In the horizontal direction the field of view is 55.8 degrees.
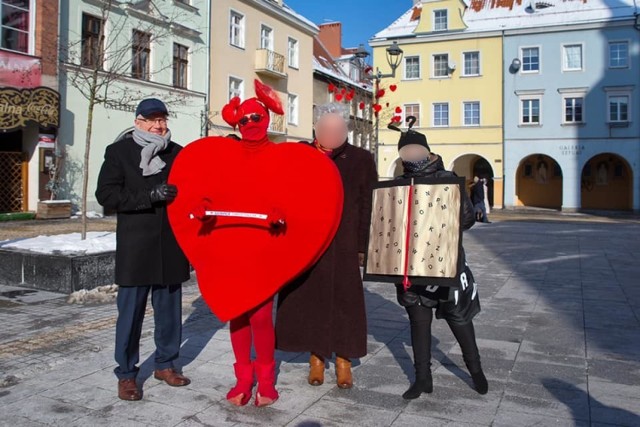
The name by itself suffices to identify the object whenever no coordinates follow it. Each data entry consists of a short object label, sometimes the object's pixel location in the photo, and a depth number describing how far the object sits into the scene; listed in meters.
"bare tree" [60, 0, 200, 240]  19.25
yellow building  37.03
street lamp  15.41
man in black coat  3.80
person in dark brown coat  4.03
